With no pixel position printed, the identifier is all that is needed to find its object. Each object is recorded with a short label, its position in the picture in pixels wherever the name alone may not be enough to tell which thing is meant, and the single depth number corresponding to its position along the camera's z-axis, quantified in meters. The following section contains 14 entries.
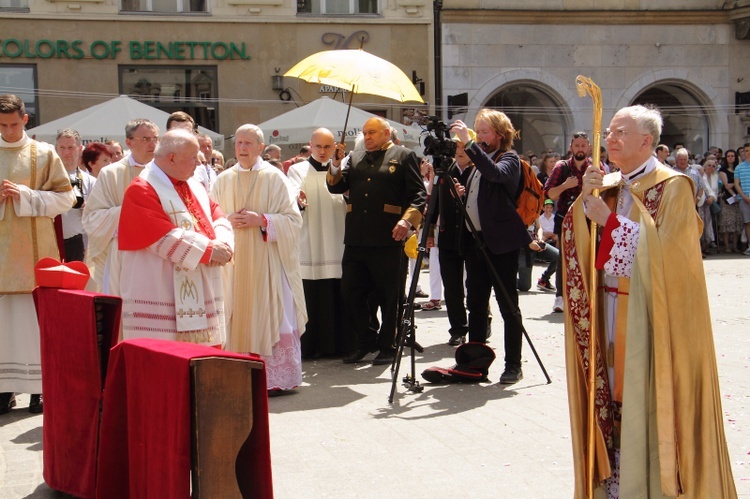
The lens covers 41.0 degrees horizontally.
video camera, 7.23
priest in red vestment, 5.69
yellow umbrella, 8.04
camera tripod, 7.31
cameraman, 7.62
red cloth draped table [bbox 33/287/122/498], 4.95
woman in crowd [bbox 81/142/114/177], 9.46
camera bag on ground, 7.75
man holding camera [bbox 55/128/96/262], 8.26
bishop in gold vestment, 4.19
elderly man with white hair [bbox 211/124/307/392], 7.68
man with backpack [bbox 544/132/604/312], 9.91
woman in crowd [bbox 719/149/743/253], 18.77
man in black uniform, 8.49
